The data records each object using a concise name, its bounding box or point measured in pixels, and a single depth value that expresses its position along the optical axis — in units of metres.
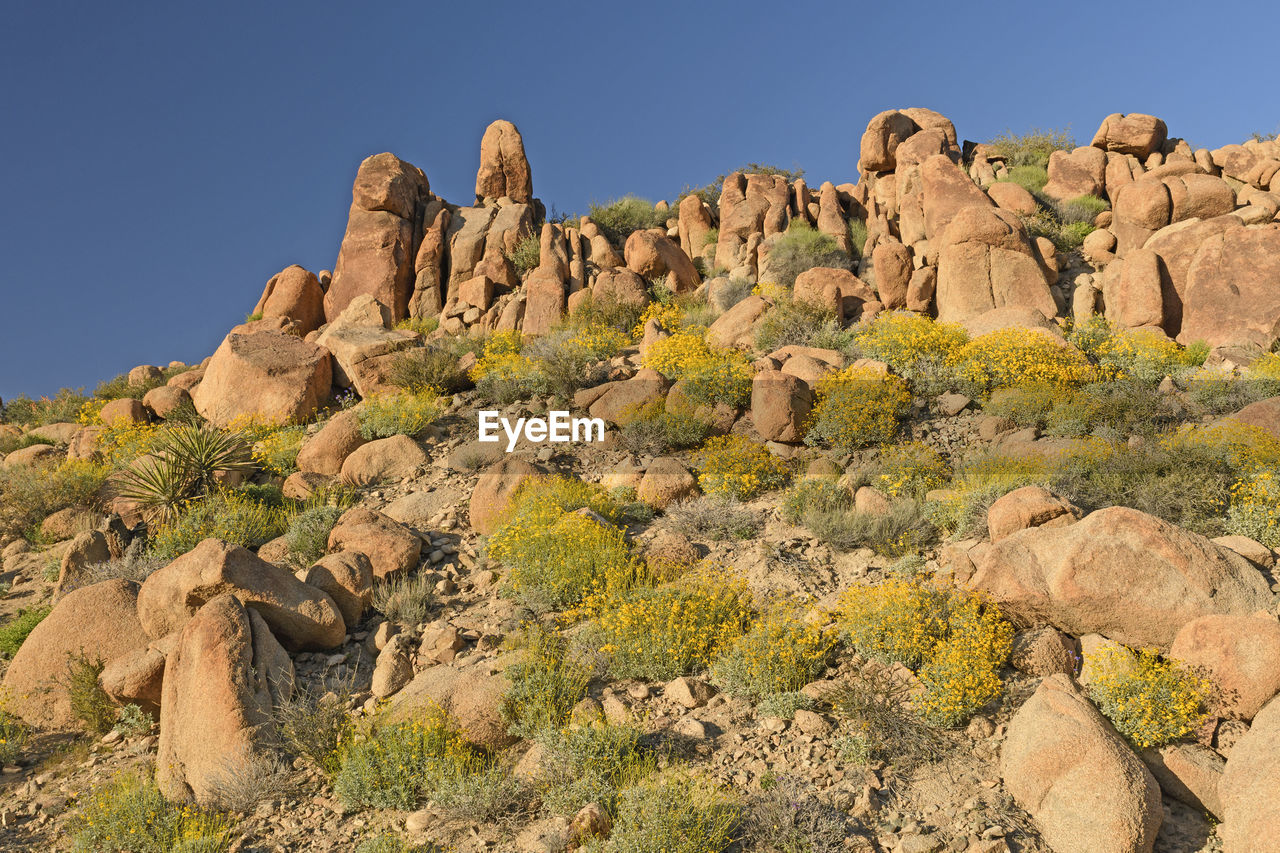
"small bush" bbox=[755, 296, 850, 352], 15.62
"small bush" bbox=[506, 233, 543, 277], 21.78
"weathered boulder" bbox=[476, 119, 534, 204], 25.00
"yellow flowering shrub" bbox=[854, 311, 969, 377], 13.89
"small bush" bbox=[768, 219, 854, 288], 19.69
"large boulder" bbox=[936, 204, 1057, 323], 16.55
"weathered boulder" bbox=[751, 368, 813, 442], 11.95
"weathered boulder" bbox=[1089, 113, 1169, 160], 21.00
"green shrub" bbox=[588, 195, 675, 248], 24.21
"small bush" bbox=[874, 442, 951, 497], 10.20
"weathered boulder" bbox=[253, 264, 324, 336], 21.88
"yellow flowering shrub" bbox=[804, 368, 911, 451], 11.75
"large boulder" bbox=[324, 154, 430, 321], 21.67
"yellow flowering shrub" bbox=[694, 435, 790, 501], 10.74
